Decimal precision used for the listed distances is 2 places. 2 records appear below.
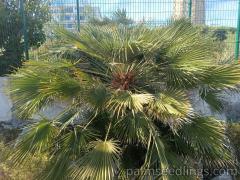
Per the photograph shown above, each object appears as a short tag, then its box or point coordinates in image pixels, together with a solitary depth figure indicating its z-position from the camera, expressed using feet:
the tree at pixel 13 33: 19.38
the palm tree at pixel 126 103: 10.93
